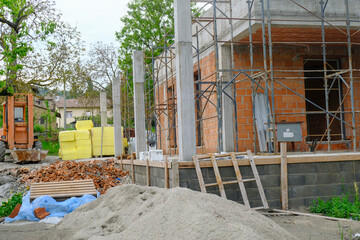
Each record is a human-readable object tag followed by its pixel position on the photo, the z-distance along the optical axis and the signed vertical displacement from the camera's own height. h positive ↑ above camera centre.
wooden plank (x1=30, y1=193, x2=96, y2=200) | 10.38 -1.36
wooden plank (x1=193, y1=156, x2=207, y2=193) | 8.71 -0.76
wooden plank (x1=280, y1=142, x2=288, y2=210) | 9.09 -0.96
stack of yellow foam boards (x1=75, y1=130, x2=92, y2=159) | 21.58 -0.08
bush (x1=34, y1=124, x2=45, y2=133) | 35.19 +1.41
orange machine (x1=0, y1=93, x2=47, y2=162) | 19.37 +0.68
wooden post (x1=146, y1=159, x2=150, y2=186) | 11.30 -0.94
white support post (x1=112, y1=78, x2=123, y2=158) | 19.22 +1.37
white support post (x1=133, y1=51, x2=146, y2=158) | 14.70 +1.45
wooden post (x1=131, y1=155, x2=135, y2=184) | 13.90 -0.99
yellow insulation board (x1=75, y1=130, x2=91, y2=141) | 21.34 +0.47
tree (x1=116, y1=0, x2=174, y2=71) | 36.22 +10.86
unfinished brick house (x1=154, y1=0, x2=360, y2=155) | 11.77 +2.77
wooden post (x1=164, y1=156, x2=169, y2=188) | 9.37 -0.83
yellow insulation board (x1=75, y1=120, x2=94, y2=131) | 23.57 +1.11
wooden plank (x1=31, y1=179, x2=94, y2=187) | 11.18 -1.13
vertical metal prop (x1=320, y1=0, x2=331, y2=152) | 10.99 +3.49
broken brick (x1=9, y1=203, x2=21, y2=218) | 9.34 -1.59
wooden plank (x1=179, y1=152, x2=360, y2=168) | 8.94 -0.52
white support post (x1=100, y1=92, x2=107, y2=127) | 25.55 +2.29
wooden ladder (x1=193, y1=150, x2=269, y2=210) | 8.77 -0.92
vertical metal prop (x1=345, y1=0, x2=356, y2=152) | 10.85 +2.39
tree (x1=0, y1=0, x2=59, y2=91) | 9.74 +3.04
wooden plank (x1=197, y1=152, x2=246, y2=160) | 8.99 -0.37
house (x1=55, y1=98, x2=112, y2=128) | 66.31 +5.77
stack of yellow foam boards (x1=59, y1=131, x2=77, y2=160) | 21.19 -0.07
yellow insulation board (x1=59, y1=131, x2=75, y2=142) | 21.06 +0.43
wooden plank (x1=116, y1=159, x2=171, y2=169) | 9.84 -0.63
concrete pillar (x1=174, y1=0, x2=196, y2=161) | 9.30 +1.52
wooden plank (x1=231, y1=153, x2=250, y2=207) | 8.78 -0.95
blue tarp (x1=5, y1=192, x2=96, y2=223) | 9.19 -1.51
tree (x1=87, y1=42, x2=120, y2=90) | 38.31 +7.81
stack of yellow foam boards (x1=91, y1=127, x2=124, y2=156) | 22.08 +0.15
